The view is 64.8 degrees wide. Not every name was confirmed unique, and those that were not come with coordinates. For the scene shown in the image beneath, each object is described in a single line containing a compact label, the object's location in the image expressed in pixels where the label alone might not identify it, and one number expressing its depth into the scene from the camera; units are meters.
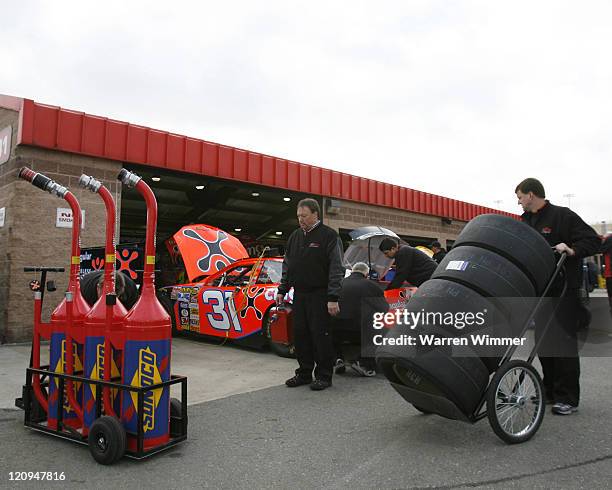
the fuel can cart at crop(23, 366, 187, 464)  2.96
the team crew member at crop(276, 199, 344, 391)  4.96
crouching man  5.48
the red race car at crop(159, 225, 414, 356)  7.20
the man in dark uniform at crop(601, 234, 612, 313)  7.95
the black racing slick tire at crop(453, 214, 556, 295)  3.48
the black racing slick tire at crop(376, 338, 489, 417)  3.09
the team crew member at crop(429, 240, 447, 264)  9.81
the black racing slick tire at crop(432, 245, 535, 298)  3.35
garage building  8.42
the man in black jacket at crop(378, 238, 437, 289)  6.06
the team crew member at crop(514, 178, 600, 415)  3.88
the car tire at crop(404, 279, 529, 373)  3.27
